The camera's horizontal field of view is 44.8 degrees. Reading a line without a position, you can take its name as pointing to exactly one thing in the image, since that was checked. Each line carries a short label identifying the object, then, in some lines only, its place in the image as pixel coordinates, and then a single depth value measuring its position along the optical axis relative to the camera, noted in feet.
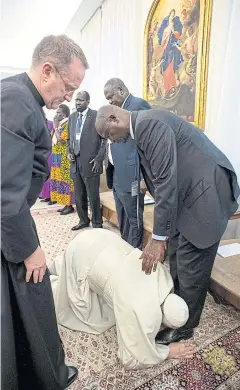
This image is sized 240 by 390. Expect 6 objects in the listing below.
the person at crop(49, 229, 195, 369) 4.23
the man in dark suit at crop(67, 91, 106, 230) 10.06
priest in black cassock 2.84
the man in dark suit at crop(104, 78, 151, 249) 7.46
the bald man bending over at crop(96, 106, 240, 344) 4.42
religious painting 8.92
